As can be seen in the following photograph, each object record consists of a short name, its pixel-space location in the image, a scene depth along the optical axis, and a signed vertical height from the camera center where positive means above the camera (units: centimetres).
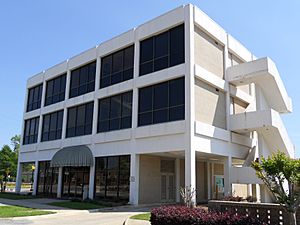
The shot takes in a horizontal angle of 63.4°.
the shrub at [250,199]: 1698 -228
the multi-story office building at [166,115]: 1724 +377
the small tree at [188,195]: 1423 -181
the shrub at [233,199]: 1535 -207
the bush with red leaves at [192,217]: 783 -177
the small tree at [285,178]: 765 -35
